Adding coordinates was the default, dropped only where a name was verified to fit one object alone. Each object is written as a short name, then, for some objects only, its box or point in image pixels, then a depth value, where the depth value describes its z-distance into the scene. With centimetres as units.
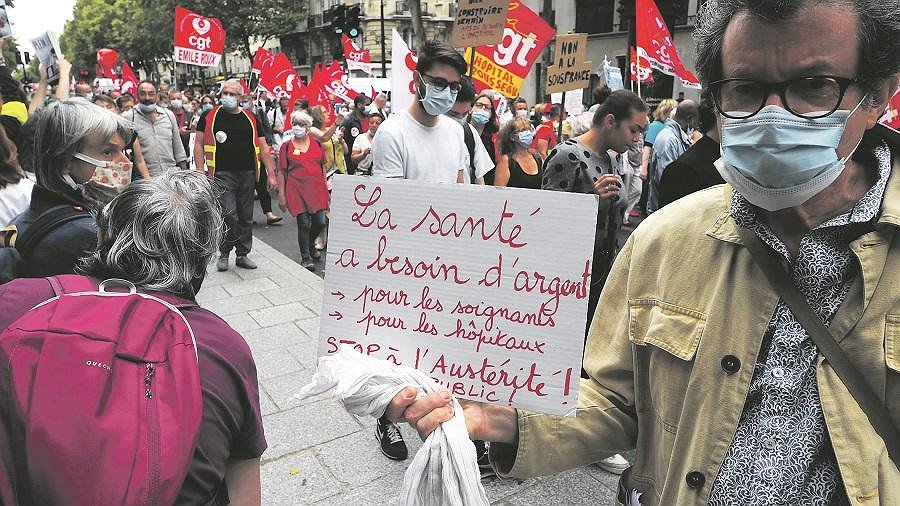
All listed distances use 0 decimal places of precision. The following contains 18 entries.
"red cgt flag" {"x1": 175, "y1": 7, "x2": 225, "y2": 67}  1128
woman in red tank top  658
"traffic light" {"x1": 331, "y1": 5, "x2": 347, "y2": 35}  1597
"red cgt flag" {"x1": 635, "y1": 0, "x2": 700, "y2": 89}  783
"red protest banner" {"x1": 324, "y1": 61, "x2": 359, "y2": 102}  1173
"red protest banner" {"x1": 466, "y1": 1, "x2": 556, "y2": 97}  672
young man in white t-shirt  325
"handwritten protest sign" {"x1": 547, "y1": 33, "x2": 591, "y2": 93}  780
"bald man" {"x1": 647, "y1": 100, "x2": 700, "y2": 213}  583
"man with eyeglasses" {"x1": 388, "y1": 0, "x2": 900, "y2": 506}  99
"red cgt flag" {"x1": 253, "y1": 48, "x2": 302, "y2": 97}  1274
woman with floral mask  199
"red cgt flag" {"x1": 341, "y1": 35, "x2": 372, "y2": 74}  1447
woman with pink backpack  105
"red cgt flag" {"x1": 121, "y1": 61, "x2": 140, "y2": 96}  1555
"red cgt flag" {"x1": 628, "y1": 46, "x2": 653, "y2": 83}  936
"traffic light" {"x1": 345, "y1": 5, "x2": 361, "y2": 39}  1555
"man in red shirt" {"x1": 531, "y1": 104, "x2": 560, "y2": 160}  910
